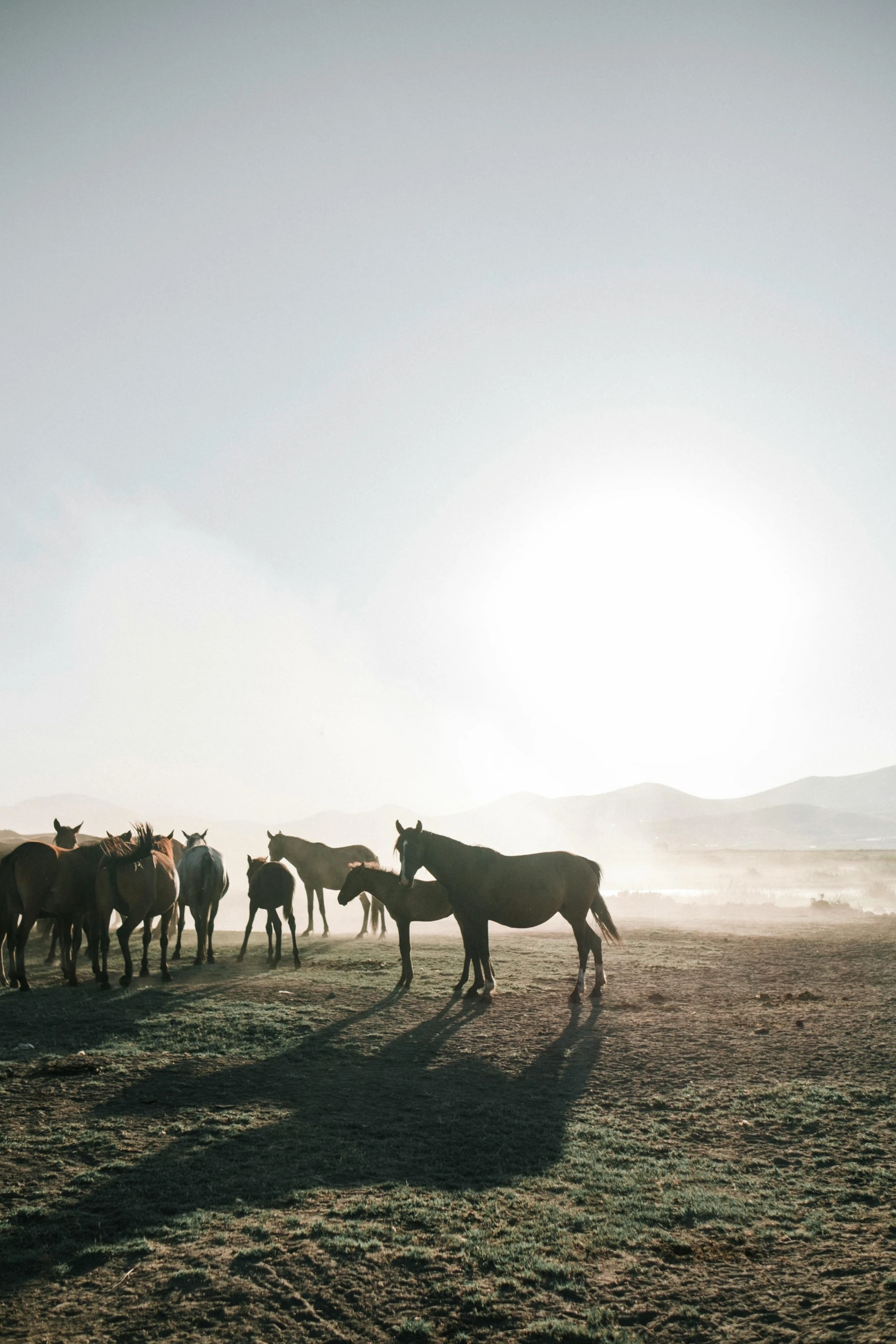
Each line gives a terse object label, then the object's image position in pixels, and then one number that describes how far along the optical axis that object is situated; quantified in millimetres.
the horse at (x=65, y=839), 15364
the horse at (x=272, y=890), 14617
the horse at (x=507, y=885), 11891
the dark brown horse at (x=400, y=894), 13148
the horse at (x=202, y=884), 14375
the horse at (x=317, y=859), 19469
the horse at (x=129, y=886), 11961
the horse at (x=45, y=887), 11539
